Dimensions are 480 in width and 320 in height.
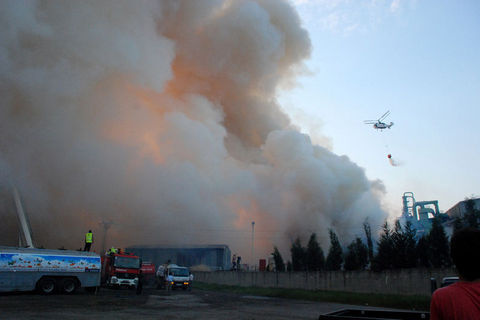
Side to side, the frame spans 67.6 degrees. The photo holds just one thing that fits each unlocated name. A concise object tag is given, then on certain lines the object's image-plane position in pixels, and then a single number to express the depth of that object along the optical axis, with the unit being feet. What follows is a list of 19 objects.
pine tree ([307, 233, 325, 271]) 110.63
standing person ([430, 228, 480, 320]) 7.41
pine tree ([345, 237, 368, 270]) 96.84
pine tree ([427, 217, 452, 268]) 85.71
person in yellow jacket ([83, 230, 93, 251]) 82.84
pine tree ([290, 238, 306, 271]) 115.85
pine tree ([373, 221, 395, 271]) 85.97
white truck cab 102.94
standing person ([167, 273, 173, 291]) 102.63
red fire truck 85.05
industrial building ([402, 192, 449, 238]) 174.17
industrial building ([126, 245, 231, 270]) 185.47
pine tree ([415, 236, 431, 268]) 86.99
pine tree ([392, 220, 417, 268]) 86.12
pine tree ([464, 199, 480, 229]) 108.58
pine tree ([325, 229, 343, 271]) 103.24
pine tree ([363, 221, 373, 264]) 96.02
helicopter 166.99
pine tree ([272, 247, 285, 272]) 121.36
